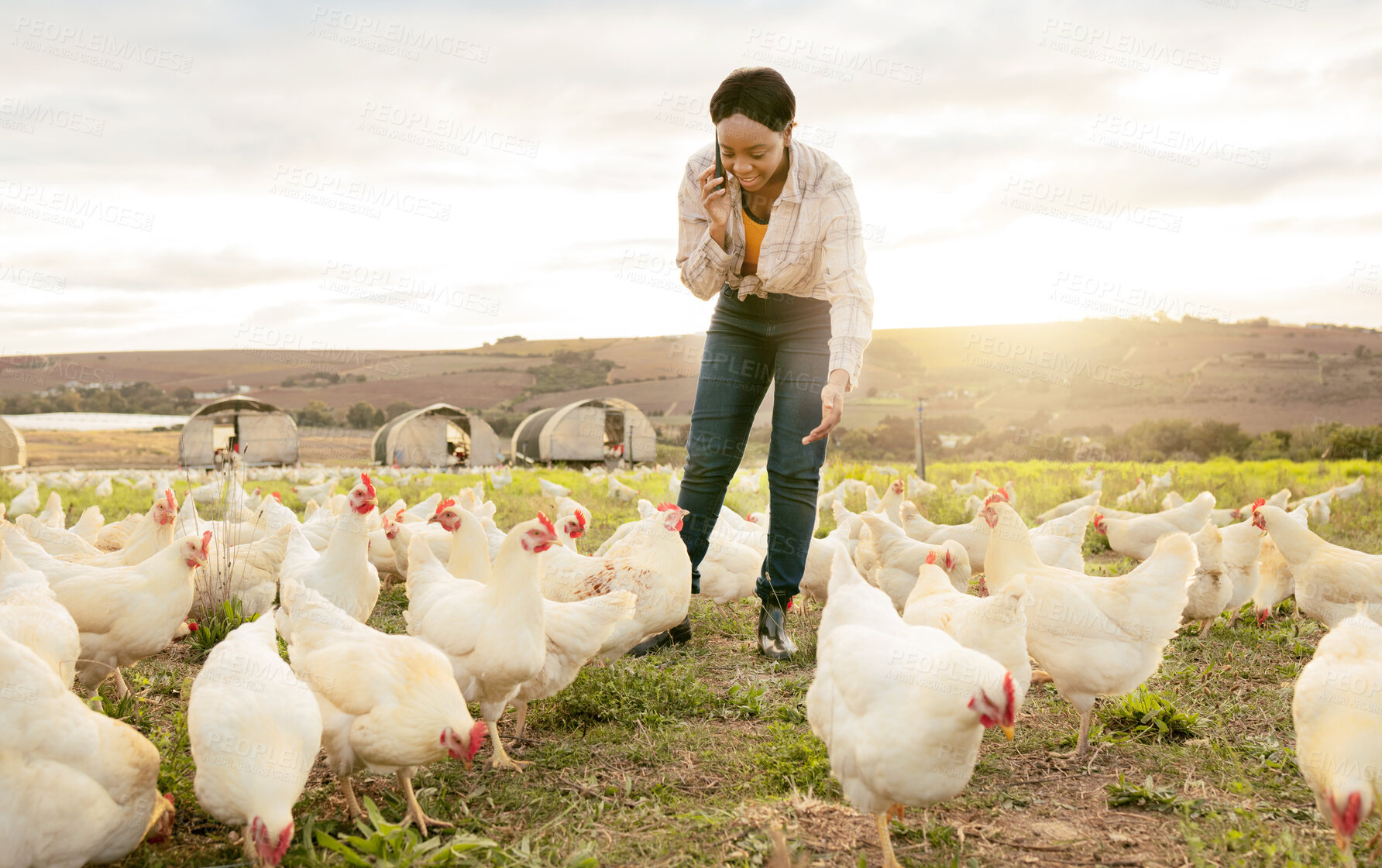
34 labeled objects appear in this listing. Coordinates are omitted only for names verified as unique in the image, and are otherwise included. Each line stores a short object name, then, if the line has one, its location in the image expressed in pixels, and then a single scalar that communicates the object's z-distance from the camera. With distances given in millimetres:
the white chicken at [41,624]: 2666
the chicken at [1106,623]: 3188
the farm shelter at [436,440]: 19547
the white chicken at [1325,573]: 4328
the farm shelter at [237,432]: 19594
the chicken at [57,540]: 4941
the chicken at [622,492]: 11937
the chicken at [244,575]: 4559
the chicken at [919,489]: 10023
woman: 3422
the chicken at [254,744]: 2172
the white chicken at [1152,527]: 6434
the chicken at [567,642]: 3350
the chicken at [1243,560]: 5211
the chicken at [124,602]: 3502
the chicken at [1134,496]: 9672
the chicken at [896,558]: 5129
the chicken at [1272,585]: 5094
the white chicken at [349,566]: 4012
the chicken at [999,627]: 2865
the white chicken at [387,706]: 2480
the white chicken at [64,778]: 2031
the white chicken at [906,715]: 2223
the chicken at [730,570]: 5234
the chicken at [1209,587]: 4703
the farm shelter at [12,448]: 18484
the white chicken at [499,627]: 3049
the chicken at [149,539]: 4383
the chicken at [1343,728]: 2188
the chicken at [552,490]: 11750
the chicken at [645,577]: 4074
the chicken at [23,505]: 9297
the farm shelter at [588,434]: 20266
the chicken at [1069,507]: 7172
